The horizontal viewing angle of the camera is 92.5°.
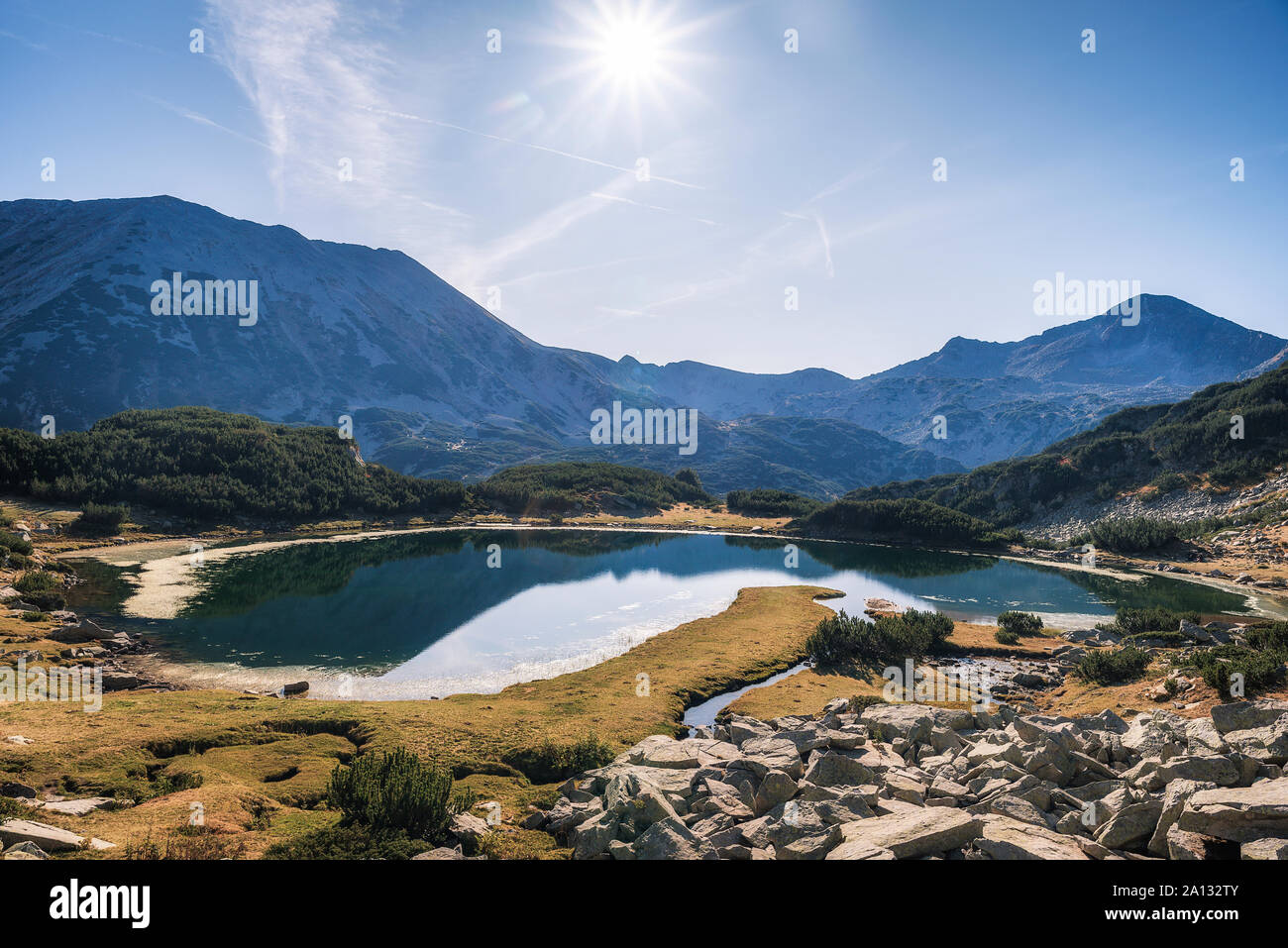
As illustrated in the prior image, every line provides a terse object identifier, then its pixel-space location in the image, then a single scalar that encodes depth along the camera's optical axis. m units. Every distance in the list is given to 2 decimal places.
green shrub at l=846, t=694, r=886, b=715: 24.88
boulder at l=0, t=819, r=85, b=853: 10.01
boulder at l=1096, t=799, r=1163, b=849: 10.84
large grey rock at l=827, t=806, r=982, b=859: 10.27
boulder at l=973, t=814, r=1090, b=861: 10.02
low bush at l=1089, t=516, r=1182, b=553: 81.19
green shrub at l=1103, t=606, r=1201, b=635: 39.94
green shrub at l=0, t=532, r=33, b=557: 51.78
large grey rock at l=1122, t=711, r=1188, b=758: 14.47
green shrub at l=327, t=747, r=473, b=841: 13.11
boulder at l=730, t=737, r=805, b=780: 15.35
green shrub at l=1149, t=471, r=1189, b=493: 99.31
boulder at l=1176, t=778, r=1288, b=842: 9.87
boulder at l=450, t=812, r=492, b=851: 13.08
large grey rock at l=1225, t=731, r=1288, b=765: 12.72
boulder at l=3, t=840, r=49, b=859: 9.37
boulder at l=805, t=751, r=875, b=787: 14.55
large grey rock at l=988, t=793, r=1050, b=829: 11.79
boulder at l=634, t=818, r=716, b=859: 11.27
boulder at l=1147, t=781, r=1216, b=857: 10.51
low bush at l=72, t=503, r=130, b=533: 74.06
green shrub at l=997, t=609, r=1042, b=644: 43.81
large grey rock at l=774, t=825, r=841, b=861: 10.70
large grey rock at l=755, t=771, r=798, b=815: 13.60
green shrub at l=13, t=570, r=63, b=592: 43.75
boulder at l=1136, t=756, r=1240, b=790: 12.27
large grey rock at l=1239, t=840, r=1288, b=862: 8.91
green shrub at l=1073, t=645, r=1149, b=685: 29.97
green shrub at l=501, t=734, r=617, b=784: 20.03
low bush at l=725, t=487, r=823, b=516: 134.12
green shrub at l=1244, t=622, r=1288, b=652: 27.89
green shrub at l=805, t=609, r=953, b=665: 39.59
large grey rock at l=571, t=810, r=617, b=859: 12.62
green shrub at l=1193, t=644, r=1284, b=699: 21.92
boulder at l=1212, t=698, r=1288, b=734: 14.98
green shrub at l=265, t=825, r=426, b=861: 11.72
